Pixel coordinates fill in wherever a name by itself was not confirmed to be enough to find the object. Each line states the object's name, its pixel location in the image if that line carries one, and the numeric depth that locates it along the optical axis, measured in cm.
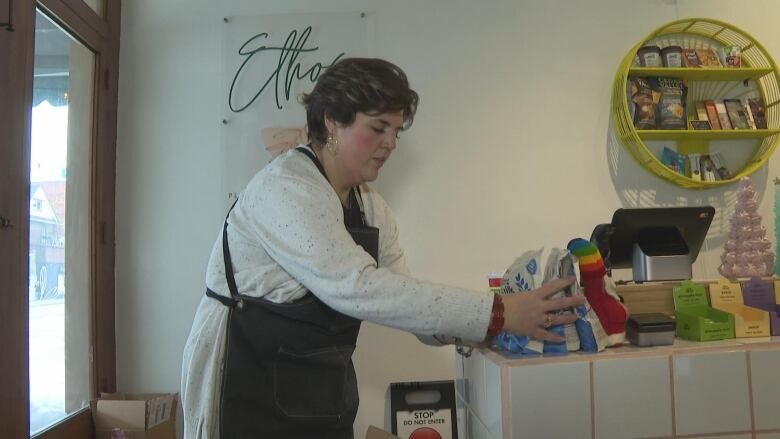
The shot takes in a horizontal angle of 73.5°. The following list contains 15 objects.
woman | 94
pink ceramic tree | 162
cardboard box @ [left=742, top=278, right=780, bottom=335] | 142
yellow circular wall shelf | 203
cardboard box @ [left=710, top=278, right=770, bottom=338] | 132
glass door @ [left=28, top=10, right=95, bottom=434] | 162
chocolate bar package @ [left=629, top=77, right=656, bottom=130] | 204
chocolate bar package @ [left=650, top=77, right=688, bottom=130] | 204
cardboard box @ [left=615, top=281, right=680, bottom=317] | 143
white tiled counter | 109
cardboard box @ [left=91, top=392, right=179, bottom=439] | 171
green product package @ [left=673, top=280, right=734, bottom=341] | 128
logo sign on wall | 205
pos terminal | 148
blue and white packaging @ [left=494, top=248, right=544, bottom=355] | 116
